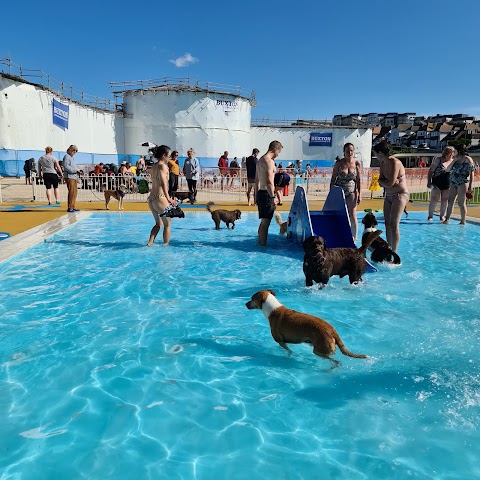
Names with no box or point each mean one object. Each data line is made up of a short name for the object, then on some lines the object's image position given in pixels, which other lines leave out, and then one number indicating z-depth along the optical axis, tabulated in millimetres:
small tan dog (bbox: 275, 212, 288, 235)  9335
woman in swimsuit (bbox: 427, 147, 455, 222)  10586
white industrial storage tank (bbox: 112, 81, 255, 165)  37000
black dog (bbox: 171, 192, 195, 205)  13745
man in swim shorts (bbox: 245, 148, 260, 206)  13580
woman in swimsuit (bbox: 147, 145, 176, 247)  7438
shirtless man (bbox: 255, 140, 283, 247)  7242
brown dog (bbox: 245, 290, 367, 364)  3215
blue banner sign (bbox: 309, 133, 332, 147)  44469
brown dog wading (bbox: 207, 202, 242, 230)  10117
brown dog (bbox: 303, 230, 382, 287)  5062
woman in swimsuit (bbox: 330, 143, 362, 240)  7867
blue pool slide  7340
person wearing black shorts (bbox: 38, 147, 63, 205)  12230
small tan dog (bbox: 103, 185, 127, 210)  12625
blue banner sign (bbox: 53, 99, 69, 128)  30609
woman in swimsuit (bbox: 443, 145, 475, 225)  10242
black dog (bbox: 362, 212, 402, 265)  6641
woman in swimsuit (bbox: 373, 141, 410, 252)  6682
